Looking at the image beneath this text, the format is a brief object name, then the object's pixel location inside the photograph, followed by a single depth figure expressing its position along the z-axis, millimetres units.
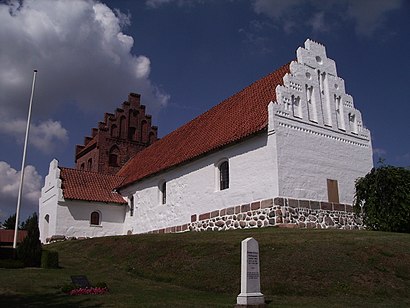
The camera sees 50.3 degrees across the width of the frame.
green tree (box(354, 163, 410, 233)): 18688
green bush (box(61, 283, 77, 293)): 10750
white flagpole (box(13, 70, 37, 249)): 20559
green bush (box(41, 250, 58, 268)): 15438
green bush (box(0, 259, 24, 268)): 15258
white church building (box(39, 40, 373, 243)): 19125
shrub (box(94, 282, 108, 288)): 10910
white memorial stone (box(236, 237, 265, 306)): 8930
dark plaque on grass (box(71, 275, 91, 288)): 10975
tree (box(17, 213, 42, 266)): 15984
